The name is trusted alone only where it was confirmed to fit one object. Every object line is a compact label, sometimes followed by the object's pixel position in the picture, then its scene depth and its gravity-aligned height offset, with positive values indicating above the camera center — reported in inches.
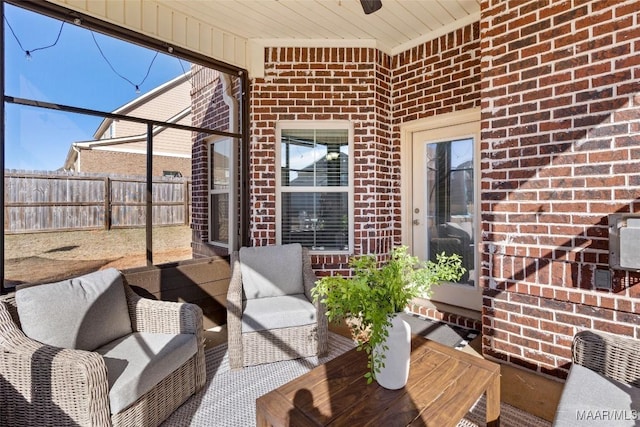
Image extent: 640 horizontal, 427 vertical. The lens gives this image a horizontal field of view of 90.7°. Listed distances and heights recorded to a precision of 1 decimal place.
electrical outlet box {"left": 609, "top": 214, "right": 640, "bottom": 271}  70.5 -6.4
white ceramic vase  57.8 -26.1
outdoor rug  74.8 -48.3
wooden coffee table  50.1 -31.7
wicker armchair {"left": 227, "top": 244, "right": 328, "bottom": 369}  97.9 -38.7
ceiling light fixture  71.0 +47.7
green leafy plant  56.4 -14.3
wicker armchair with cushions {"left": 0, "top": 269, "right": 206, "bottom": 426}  60.2 -31.0
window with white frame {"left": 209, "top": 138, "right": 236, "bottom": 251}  151.2 +11.8
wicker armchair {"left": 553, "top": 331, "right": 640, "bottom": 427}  49.8 -30.9
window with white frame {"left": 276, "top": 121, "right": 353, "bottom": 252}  146.3 +12.6
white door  131.3 +6.2
